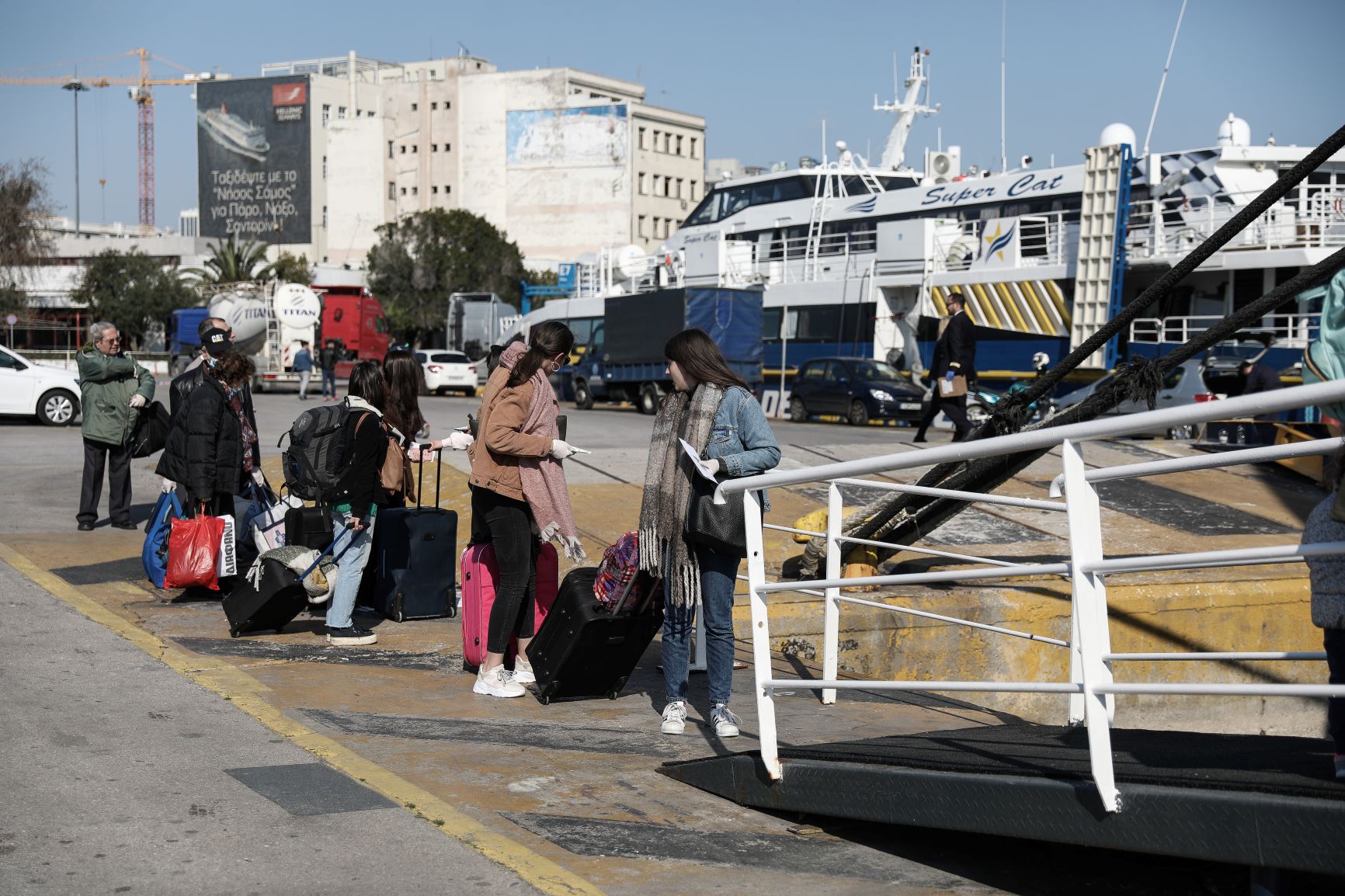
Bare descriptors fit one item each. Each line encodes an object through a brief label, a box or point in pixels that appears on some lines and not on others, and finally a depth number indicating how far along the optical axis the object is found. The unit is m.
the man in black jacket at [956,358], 15.18
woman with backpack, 7.52
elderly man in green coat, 11.31
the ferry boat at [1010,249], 25.16
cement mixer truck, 39.84
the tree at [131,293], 82.62
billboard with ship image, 123.19
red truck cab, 47.59
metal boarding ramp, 3.49
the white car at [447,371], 38.53
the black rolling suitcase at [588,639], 6.38
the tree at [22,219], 55.28
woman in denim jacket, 5.85
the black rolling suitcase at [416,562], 8.52
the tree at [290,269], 78.06
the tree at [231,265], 81.62
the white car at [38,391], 22.16
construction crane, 152.62
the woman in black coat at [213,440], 8.84
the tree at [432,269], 77.94
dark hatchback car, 27.00
